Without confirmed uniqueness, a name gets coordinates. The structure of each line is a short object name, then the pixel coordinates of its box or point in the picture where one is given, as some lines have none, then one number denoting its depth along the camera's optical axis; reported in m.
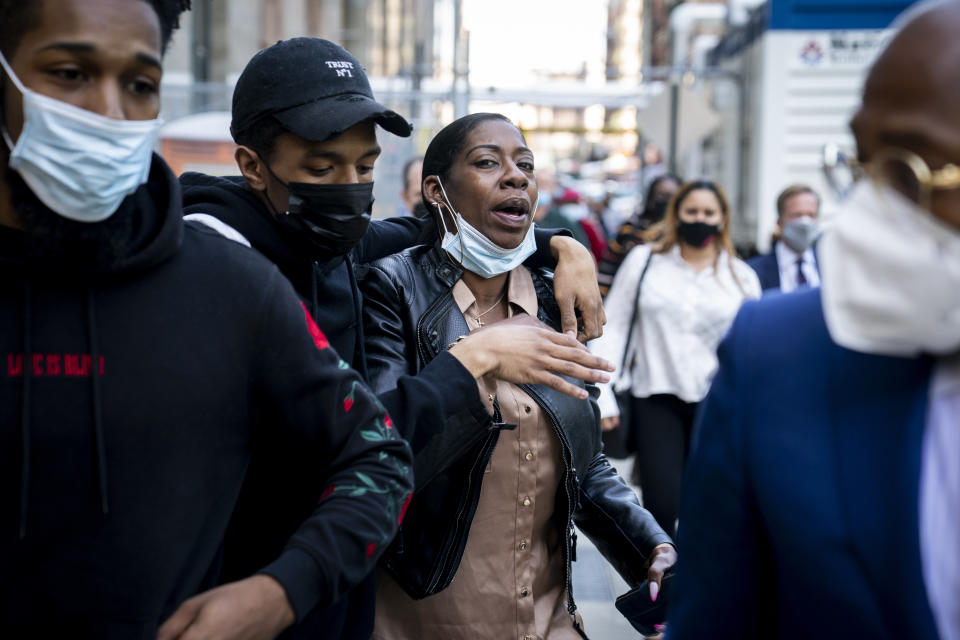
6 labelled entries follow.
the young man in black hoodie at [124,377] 1.61
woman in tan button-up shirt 2.62
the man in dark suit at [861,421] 1.29
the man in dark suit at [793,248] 6.95
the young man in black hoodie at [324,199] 2.31
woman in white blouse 5.80
